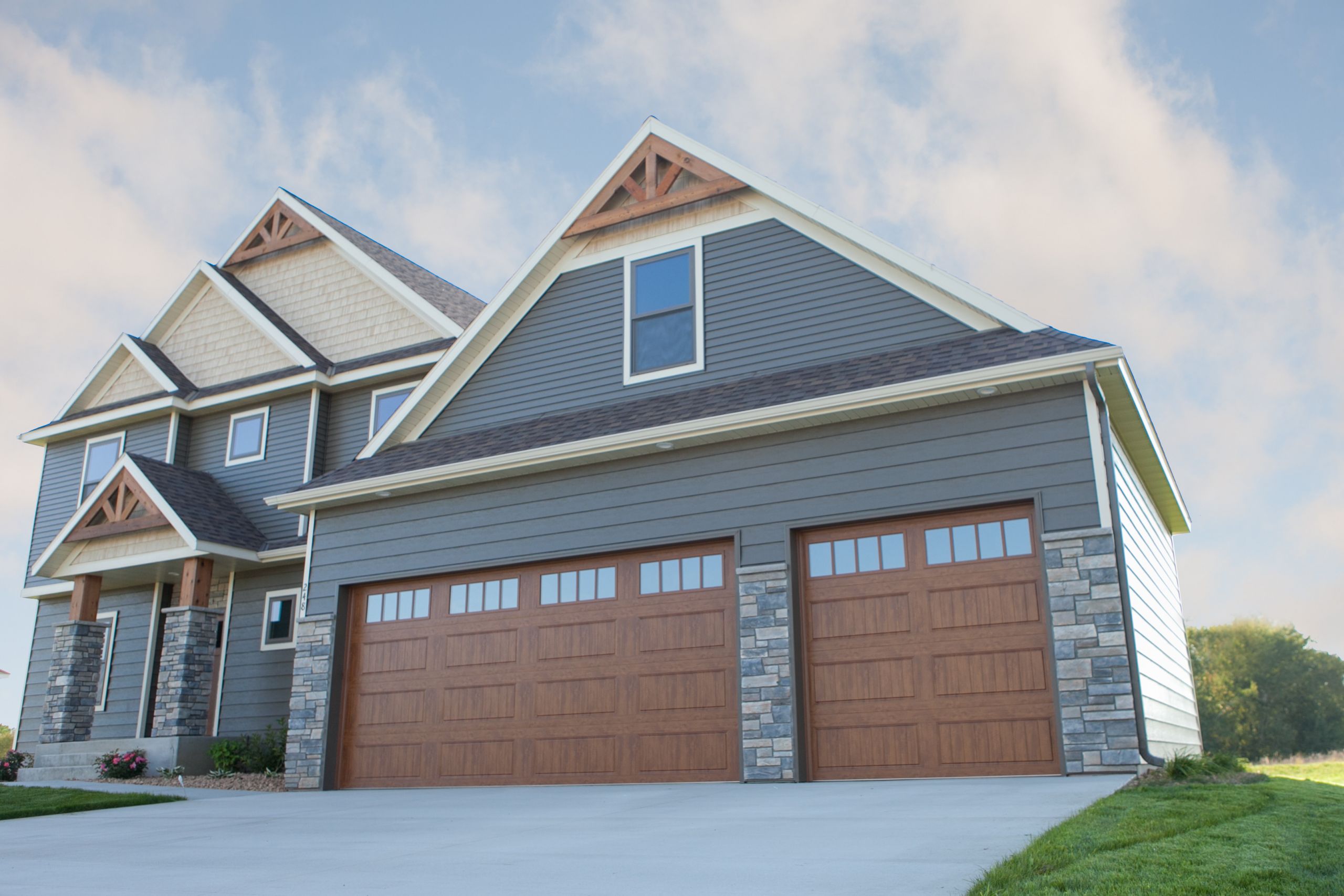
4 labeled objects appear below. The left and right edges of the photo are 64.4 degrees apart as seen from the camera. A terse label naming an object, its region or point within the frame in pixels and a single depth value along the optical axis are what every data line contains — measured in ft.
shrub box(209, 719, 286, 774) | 50.37
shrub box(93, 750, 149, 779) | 49.96
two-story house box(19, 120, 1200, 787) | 31.45
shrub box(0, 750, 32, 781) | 53.72
